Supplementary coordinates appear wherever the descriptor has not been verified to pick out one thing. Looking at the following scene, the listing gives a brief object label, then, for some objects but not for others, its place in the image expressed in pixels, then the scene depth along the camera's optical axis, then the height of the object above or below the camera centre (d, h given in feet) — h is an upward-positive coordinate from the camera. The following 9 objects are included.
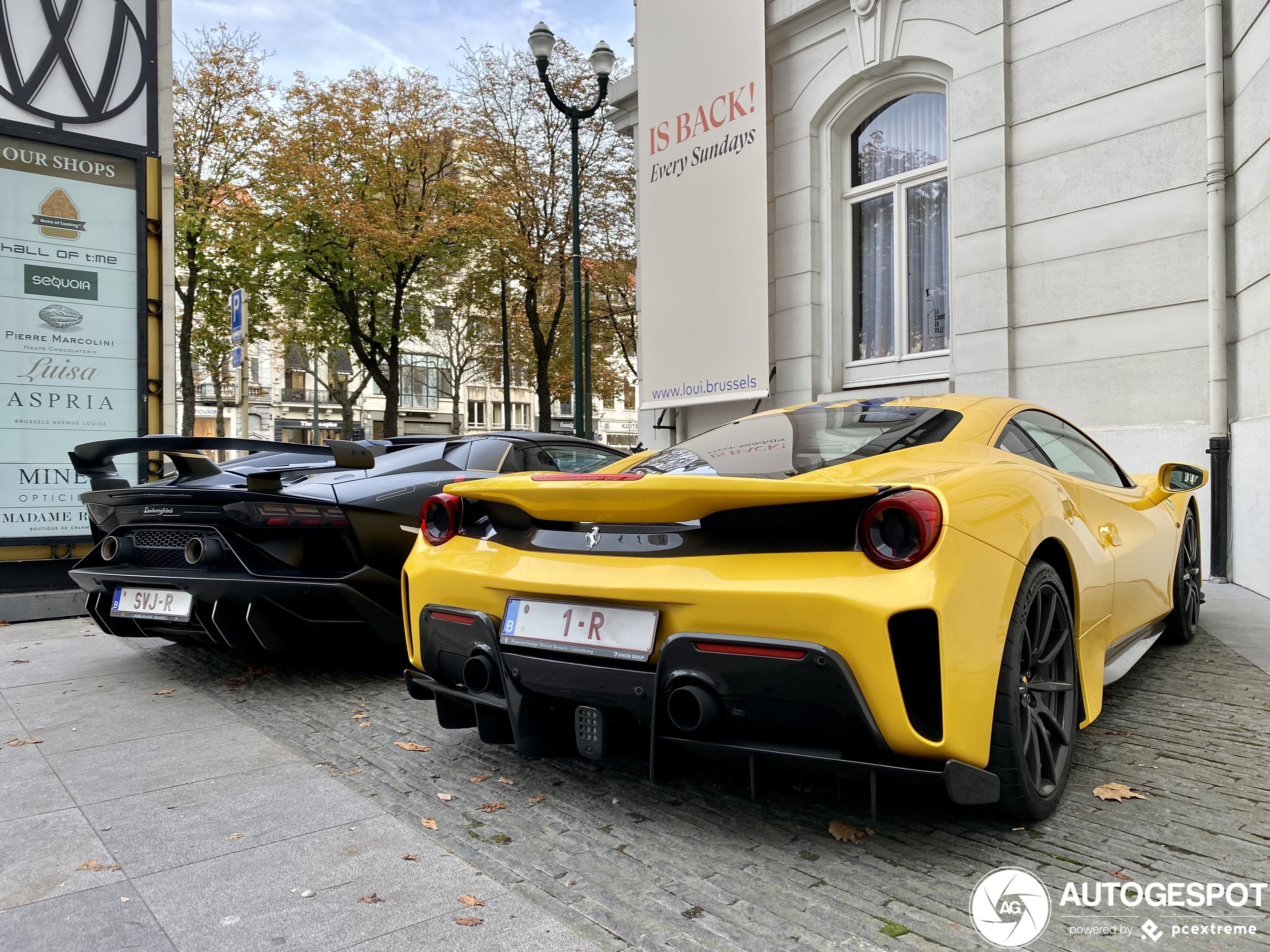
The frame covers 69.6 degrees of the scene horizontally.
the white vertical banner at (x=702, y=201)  36.04 +11.30
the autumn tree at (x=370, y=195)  74.13 +23.37
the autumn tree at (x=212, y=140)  74.79 +27.90
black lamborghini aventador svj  13.84 -1.15
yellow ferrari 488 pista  7.16 -1.18
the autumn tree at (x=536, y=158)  79.25 +27.74
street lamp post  48.78 +20.40
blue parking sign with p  35.17 +6.29
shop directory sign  23.58 +4.15
